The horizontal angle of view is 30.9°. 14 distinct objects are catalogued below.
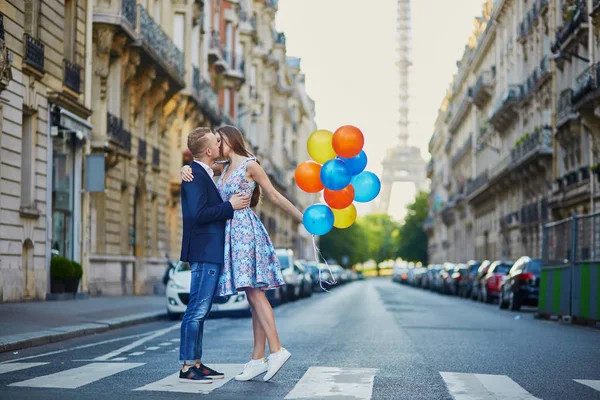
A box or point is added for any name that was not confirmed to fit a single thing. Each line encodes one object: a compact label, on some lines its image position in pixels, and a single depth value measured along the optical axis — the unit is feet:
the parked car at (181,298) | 70.79
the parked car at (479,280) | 129.49
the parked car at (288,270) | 112.68
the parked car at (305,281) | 124.86
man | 27.63
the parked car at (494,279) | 119.96
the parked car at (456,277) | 157.28
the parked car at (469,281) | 146.06
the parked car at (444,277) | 173.68
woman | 28.04
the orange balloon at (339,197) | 31.48
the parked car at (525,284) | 95.96
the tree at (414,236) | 448.65
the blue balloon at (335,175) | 30.58
